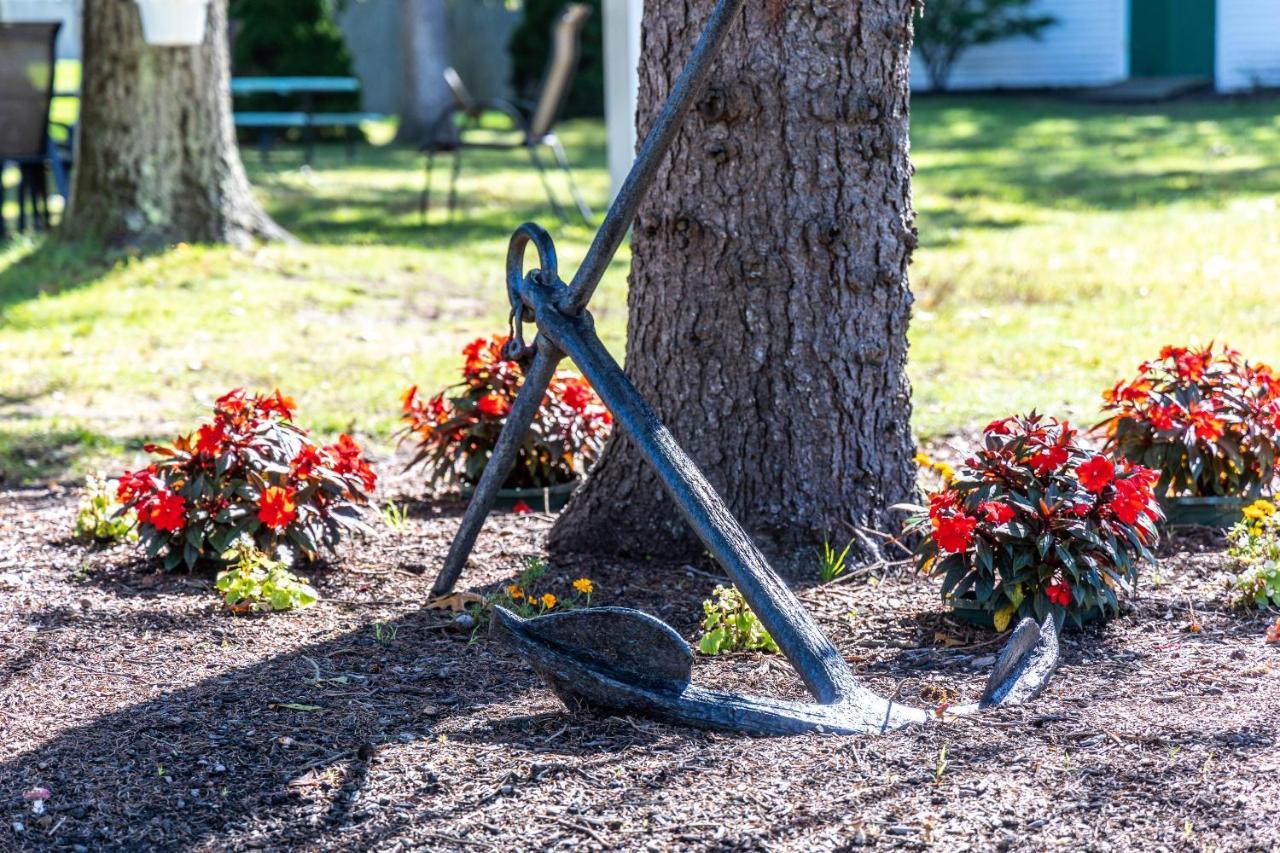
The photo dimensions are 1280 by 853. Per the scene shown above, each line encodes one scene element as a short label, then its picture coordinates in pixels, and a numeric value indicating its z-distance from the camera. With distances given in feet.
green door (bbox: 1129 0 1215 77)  68.13
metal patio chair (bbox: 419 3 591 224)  33.22
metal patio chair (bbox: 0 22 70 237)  31.01
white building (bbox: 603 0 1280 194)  66.44
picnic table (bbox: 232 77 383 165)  45.32
